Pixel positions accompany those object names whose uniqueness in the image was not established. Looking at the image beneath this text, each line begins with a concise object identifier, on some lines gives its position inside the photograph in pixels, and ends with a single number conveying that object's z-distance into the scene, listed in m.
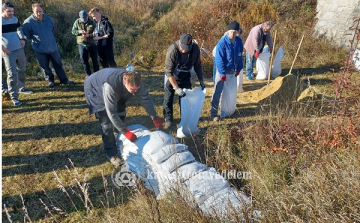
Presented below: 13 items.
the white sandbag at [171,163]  3.03
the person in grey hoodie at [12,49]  4.61
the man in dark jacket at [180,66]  3.82
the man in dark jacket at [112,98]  3.16
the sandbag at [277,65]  6.01
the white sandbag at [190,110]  3.96
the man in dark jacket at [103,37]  5.51
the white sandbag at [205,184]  2.68
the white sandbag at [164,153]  3.08
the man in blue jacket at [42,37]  4.91
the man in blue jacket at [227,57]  4.18
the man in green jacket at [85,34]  5.31
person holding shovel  5.48
